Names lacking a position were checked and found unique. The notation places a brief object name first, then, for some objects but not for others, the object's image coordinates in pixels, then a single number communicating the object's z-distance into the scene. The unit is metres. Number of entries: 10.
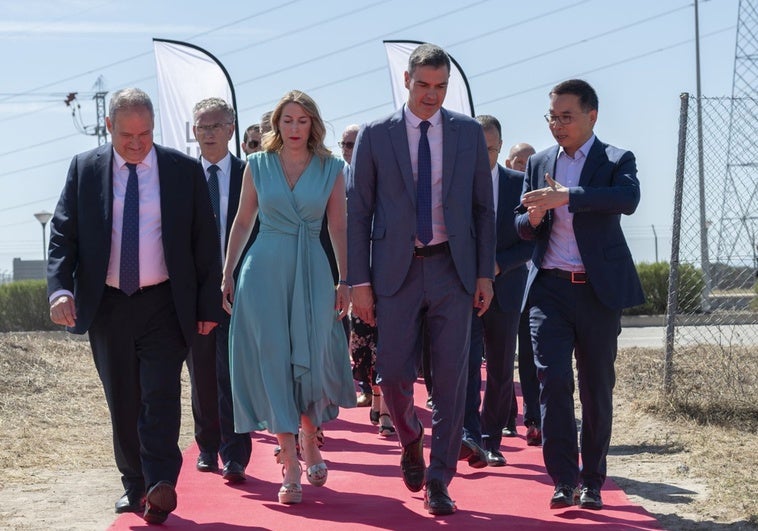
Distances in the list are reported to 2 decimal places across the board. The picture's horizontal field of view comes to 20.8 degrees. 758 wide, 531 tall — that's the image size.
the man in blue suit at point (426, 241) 10.14
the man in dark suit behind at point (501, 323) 12.64
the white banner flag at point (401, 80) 25.89
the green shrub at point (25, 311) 51.54
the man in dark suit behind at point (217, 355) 12.10
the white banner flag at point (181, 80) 24.02
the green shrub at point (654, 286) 47.49
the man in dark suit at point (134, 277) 9.78
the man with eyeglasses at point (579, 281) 10.10
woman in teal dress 10.89
